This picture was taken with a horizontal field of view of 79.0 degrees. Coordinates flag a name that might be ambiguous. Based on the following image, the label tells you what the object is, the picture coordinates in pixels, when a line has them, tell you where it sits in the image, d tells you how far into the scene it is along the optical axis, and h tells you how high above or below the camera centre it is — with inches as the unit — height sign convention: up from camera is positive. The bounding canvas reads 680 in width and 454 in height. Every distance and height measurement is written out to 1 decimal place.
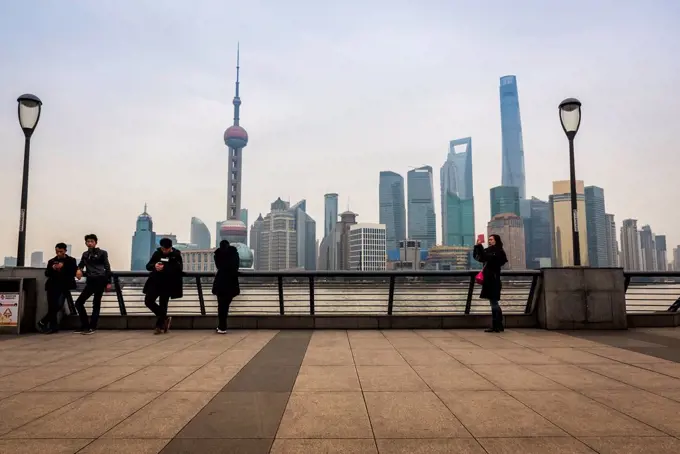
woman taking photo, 323.3 -11.9
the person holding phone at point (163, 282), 319.6 -15.8
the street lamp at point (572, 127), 357.2 +116.3
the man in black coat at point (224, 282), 325.1 -16.5
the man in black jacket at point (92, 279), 321.1 -13.1
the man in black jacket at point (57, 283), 318.0 -15.9
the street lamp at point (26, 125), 350.6 +119.6
